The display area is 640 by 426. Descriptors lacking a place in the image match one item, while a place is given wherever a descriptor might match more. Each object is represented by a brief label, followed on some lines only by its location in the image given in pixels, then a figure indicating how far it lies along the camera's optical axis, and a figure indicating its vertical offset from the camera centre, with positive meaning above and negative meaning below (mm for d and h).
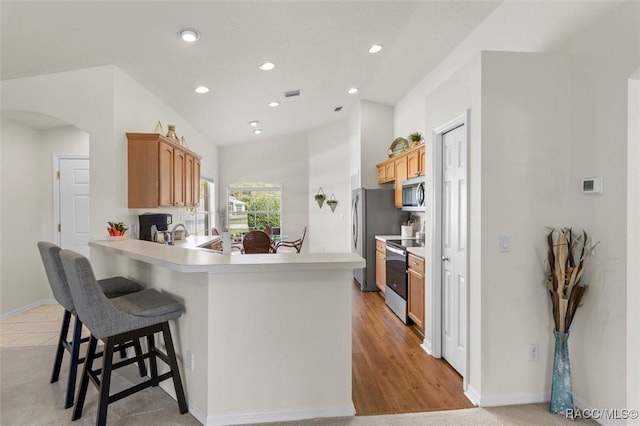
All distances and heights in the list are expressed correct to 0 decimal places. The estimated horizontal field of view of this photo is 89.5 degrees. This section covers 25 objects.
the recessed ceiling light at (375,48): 3977 +2035
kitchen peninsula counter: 2043 -818
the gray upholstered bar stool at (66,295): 2301 -636
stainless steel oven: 3904 -889
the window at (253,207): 8055 +96
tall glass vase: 2137 -1134
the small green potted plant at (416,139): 4768 +1060
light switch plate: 2285 -232
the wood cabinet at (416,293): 3418 -909
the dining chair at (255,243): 4371 -437
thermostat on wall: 2082 +163
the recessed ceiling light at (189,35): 2736 +1525
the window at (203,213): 6047 -47
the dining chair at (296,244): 6736 -707
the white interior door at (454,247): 2609 -317
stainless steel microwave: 4148 +221
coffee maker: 3668 -159
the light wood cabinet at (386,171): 5277 +679
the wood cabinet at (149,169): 3479 +458
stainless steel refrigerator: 5457 -180
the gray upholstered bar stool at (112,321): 1854 -672
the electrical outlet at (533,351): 2307 -1007
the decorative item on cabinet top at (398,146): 5250 +1071
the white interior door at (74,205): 4523 +88
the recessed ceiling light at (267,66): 3705 +1689
